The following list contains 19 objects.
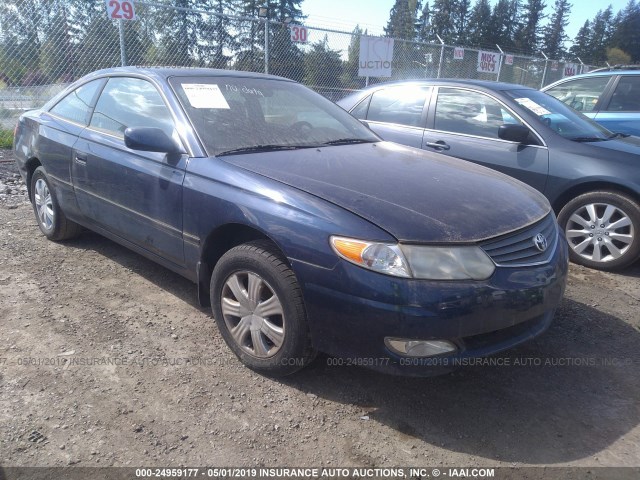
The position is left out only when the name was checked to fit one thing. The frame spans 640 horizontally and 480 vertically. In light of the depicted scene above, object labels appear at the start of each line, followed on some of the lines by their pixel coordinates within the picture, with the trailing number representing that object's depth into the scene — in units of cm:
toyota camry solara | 218
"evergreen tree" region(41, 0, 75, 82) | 801
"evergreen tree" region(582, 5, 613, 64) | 6198
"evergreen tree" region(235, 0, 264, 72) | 975
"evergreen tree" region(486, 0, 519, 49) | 6191
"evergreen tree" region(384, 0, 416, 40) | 5741
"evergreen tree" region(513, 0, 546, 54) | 6500
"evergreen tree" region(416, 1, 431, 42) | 5812
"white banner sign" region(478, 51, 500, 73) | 1392
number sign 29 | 728
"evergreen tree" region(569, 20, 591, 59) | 6538
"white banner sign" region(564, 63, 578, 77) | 1749
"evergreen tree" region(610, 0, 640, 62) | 6162
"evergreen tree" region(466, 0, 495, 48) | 6091
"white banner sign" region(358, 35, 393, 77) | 1095
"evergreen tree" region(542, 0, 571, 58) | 6700
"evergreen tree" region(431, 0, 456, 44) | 6080
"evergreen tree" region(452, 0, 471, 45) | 6170
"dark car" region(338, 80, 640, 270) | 409
